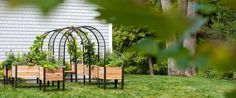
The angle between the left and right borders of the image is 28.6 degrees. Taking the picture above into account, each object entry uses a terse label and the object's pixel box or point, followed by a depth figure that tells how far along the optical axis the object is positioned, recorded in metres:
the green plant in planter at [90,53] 13.26
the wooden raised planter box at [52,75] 11.36
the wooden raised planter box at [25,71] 11.91
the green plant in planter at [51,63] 11.51
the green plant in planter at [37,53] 12.66
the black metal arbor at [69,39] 12.90
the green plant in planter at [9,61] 13.01
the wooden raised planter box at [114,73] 11.91
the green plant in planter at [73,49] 13.63
